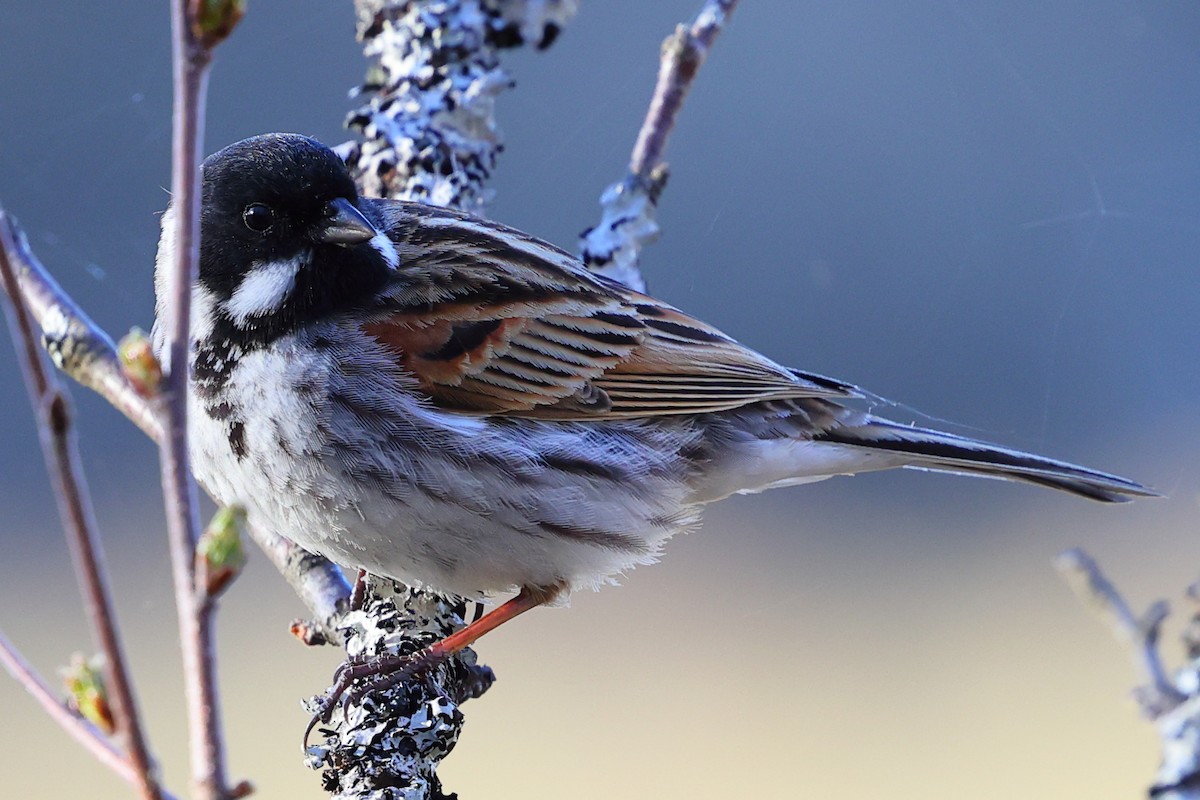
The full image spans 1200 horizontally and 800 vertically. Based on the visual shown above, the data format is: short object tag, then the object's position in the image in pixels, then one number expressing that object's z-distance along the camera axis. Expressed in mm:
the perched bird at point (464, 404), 2875
